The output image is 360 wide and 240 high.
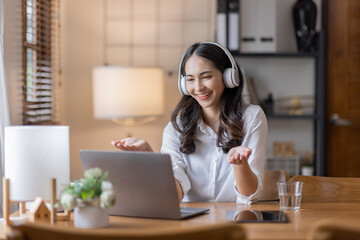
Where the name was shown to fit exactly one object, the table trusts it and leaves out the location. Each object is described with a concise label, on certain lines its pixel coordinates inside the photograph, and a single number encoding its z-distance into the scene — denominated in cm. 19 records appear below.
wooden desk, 223
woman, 282
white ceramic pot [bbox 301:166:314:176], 440
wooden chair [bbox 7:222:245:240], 188
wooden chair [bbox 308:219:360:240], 192
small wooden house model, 238
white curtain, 289
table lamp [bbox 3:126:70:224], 239
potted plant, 224
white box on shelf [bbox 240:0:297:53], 438
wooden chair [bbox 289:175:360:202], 276
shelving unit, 440
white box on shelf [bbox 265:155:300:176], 445
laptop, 234
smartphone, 235
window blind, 343
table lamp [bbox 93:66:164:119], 405
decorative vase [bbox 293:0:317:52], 443
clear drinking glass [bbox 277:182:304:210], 251
